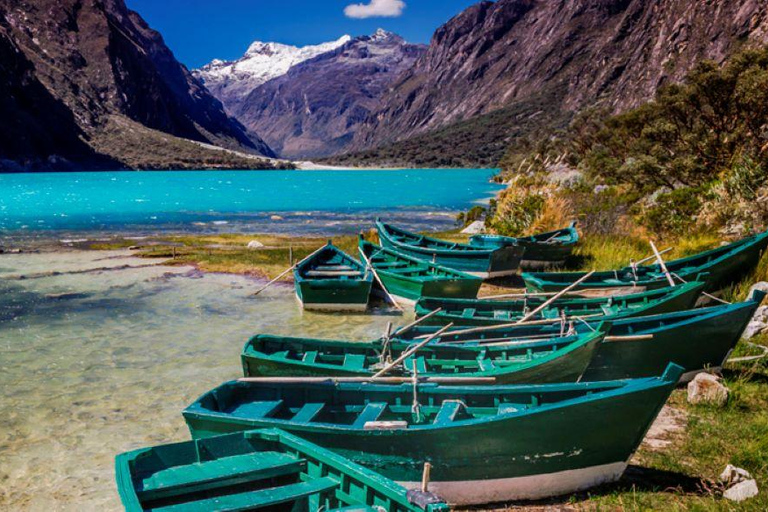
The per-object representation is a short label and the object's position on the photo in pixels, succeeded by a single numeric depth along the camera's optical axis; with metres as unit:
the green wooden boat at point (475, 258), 17.66
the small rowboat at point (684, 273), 12.59
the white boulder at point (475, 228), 31.21
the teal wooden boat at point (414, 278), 14.84
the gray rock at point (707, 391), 8.45
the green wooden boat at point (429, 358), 7.61
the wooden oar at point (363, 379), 6.83
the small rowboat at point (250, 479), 4.59
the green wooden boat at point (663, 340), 8.49
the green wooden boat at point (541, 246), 18.55
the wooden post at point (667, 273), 11.93
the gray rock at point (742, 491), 5.96
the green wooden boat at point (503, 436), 5.63
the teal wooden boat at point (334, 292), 15.25
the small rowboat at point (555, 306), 10.38
